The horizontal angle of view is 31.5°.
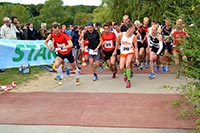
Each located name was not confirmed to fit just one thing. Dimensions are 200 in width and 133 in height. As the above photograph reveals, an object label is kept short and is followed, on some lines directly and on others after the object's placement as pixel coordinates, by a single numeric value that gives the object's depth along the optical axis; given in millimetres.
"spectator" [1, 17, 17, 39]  12281
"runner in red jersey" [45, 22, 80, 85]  9425
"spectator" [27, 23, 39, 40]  14500
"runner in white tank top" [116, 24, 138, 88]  9570
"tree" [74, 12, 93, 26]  91438
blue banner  12047
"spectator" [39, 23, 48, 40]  16031
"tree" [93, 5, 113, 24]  72969
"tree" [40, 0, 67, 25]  95219
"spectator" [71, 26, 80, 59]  15795
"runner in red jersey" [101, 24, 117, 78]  10844
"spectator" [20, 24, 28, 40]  14134
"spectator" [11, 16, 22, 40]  13388
